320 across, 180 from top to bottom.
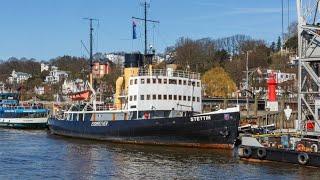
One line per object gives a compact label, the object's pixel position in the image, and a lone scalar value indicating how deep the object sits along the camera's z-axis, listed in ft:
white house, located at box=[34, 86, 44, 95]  608.43
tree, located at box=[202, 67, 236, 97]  374.02
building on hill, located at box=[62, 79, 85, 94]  542.16
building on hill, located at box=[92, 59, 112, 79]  579.44
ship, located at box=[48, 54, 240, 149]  163.63
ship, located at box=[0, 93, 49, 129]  274.16
